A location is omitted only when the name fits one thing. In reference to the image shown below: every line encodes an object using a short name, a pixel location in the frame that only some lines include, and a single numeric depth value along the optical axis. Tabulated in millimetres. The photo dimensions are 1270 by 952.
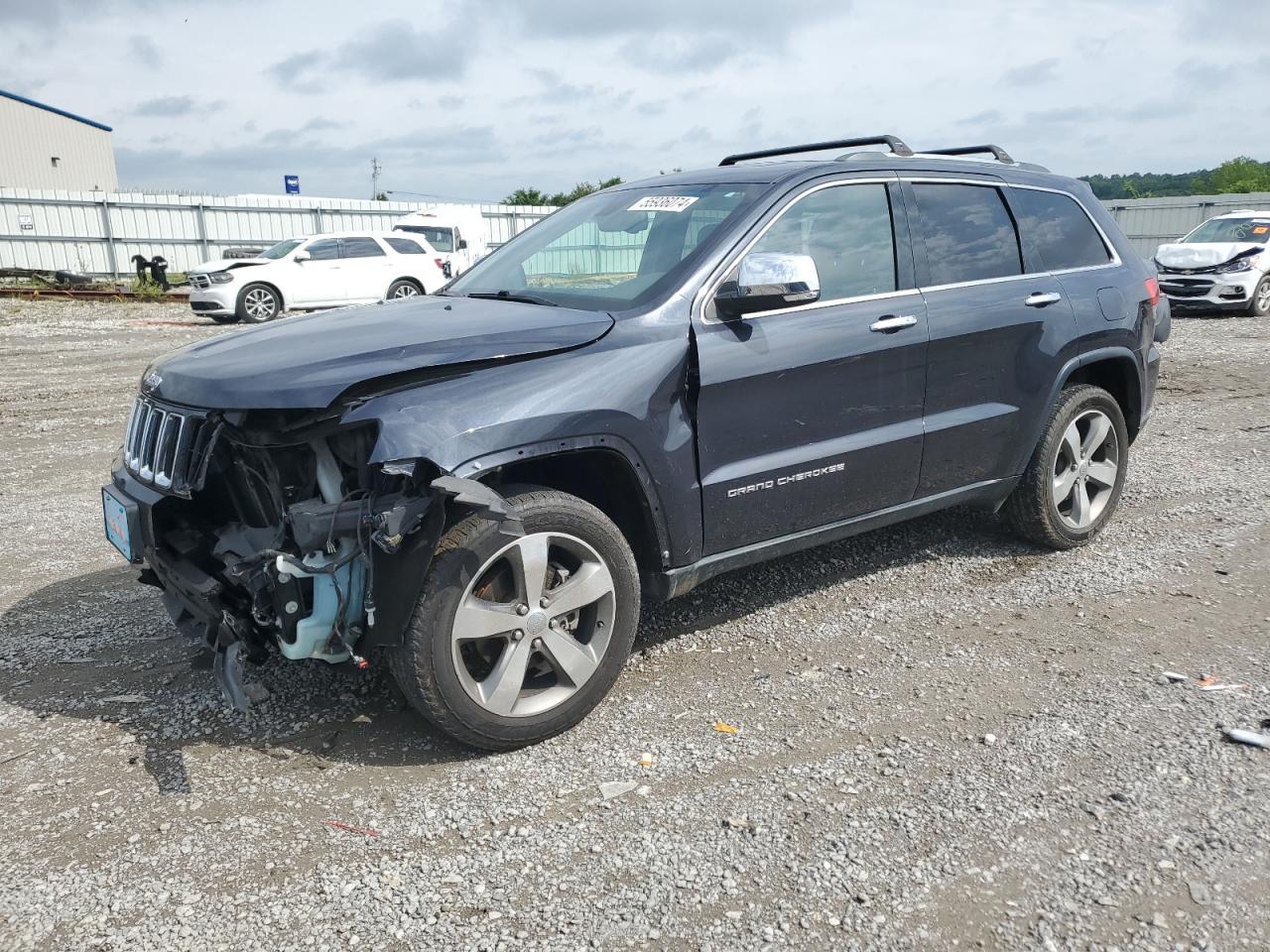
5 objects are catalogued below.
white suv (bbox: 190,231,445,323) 17297
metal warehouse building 42188
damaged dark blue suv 3062
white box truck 20359
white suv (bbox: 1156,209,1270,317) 15883
